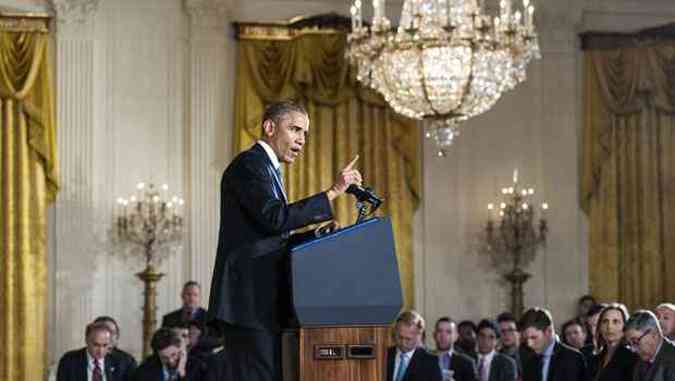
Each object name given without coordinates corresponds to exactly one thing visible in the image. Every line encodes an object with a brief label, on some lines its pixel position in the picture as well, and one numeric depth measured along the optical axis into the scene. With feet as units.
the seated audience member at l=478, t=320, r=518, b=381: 36.96
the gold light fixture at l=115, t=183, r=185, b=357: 45.78
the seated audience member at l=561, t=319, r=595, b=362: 33.88
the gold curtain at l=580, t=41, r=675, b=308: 50.03
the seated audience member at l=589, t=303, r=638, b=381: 23.81
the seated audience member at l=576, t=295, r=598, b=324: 48.42
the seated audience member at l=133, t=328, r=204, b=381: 32.45
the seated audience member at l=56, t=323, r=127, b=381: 34.50
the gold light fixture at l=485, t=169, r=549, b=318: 48.91
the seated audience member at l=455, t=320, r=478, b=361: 41.91
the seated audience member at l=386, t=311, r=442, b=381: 31.68
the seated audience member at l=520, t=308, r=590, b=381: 28.22
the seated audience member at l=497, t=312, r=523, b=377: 38.33
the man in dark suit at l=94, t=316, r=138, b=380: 34.86
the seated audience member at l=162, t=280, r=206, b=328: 42.45
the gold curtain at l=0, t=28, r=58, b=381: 45.44
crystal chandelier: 36.52
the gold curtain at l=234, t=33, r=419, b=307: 47.50
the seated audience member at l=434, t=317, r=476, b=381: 34.96
